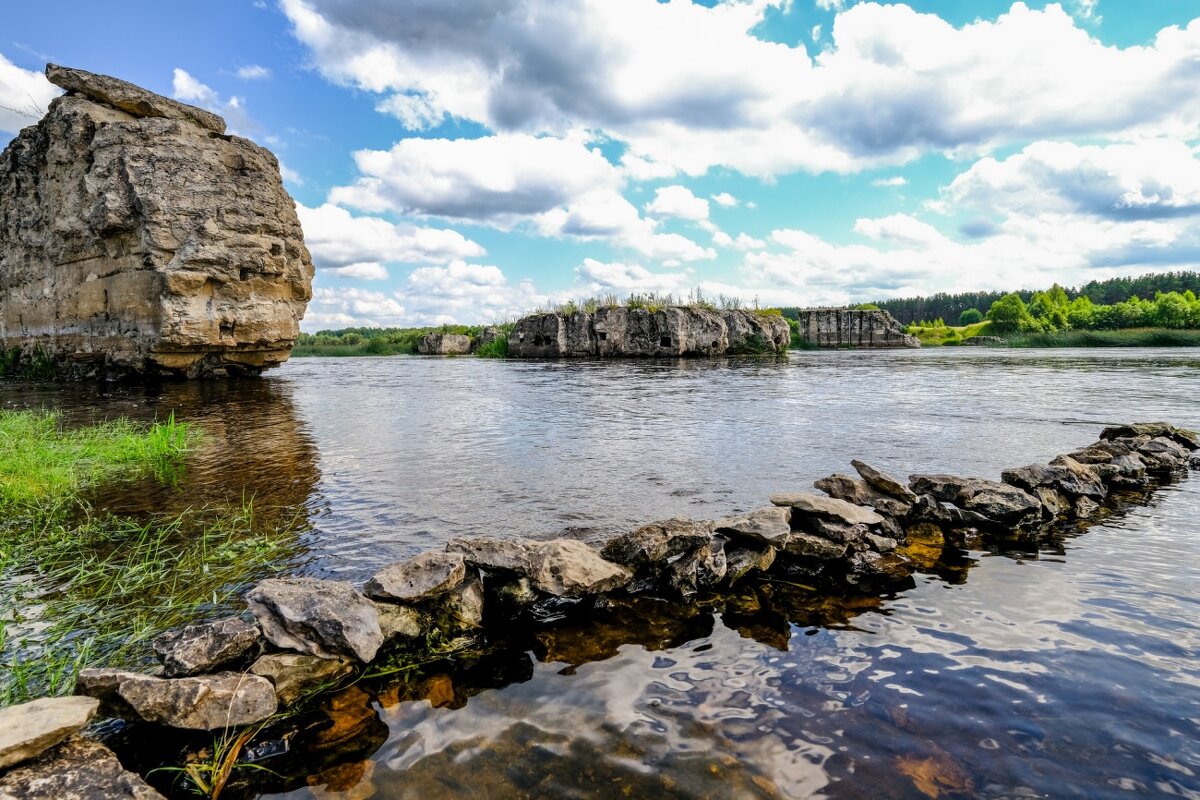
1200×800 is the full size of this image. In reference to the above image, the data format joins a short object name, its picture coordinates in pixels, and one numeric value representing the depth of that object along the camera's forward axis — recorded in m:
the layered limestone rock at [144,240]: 20.25
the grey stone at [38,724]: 2.50
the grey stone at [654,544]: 5.04
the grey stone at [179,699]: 3.01
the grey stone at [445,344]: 73.44
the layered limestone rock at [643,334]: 52.53
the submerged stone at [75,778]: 2.43
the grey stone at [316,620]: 3.65
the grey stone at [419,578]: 4.22
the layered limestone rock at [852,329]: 76.25
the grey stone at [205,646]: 3.32
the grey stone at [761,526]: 5.29
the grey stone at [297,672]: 3.40
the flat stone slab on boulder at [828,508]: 5.78
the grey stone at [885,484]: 6.73
